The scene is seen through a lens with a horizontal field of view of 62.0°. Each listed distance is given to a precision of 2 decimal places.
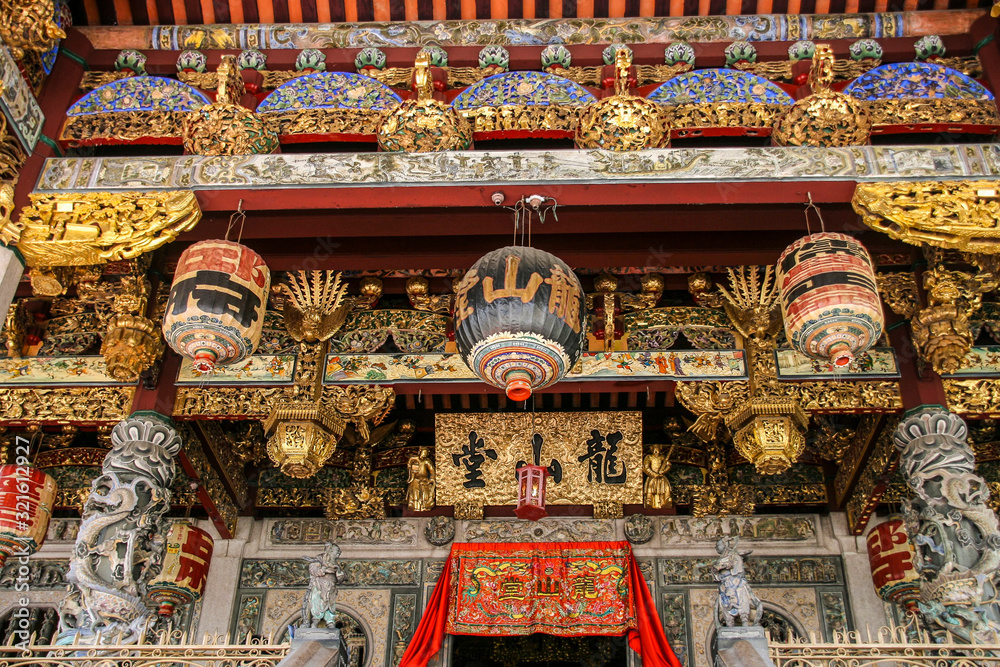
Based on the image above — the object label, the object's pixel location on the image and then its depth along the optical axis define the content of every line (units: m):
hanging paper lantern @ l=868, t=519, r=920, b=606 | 6.58
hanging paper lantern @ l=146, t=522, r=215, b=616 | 6.96
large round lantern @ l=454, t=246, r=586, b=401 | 4.55
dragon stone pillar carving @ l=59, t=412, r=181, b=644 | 5.11
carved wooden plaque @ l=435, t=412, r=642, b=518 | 7.40
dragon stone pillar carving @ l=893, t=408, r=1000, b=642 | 4.90
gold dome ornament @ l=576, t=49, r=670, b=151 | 5.50
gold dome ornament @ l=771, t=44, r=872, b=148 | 5.53
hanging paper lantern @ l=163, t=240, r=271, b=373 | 4.82
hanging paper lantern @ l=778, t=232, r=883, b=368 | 4.66
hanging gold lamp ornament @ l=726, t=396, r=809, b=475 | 6.05
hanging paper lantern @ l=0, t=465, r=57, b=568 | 6.03
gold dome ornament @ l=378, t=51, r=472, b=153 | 5.55
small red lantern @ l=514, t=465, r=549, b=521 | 5.80
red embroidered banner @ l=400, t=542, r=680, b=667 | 7.19
